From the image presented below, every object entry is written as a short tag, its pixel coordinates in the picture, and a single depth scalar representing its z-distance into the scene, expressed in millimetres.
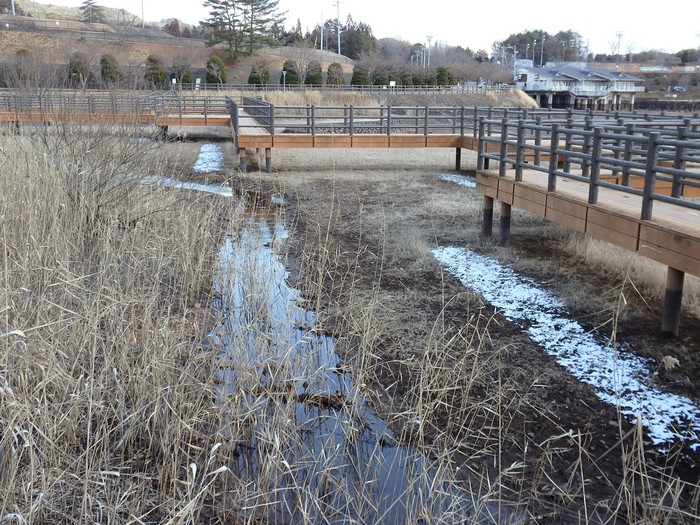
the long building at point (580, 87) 76812
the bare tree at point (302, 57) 57394
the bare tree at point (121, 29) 49662
